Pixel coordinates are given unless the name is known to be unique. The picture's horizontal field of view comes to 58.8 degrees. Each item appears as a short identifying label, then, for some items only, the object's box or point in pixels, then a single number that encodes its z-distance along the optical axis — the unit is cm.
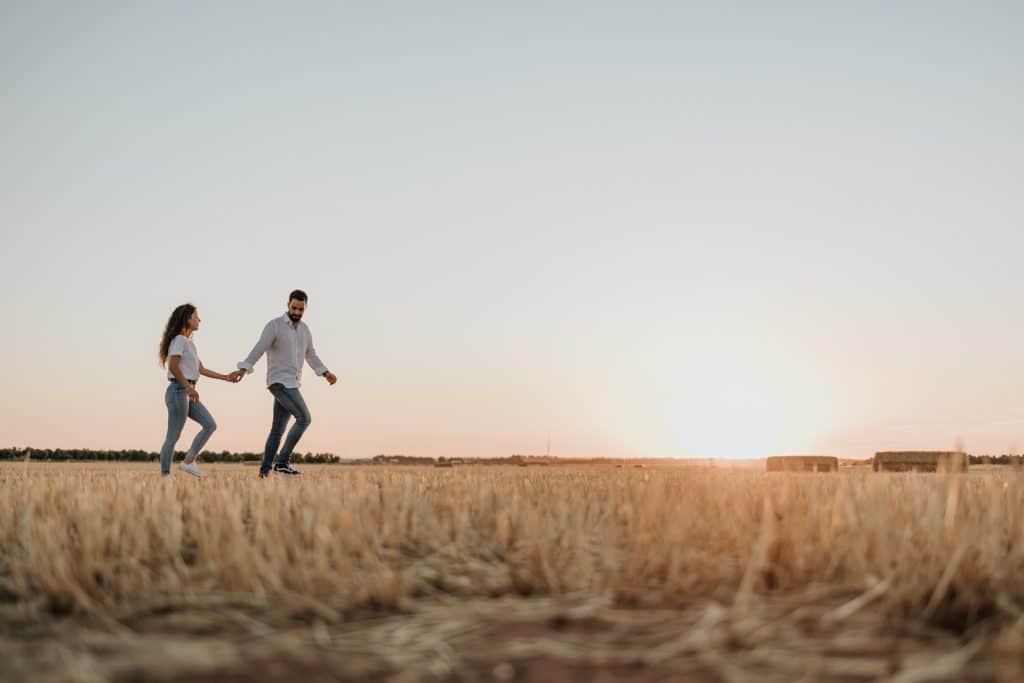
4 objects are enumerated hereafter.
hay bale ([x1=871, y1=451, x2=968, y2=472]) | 2664
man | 1207
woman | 1159
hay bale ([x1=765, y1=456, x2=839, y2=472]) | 3026
